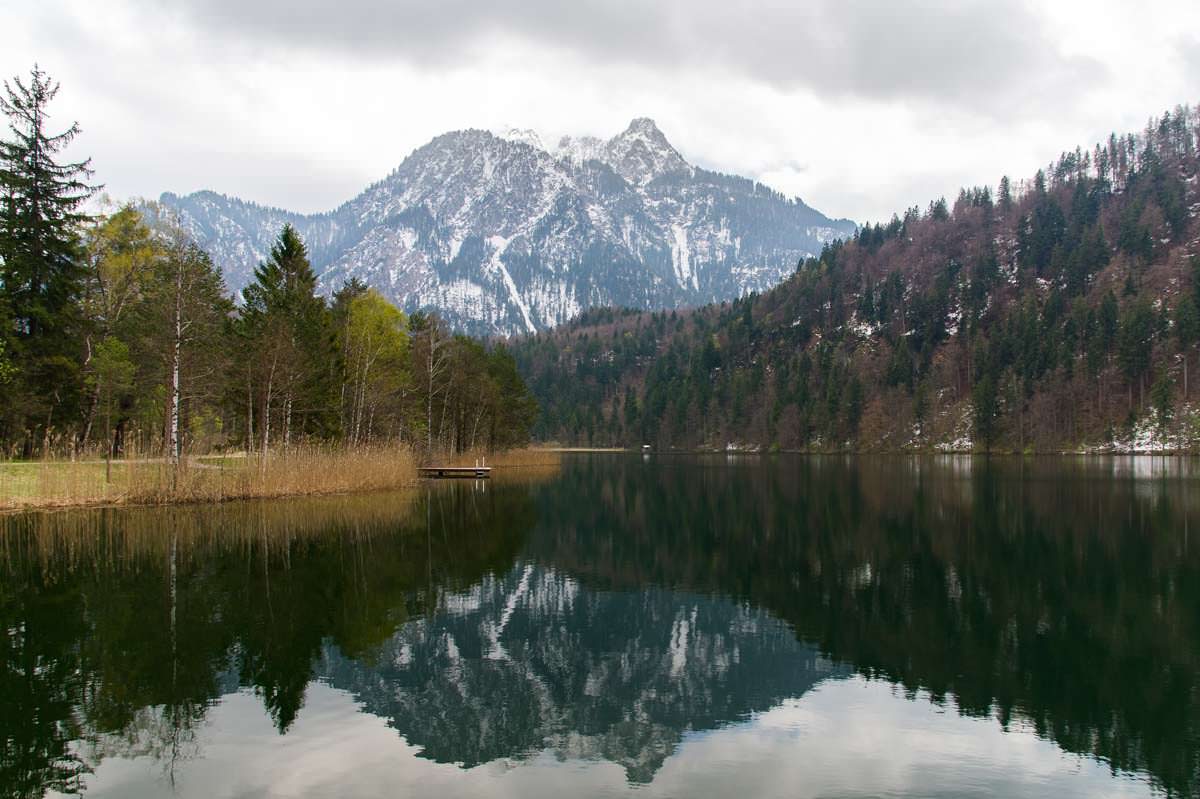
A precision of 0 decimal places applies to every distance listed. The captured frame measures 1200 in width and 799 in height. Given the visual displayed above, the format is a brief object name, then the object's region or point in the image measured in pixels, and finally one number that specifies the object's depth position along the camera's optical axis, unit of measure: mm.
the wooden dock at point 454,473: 65875
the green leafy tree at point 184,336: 37250
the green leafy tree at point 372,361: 54906
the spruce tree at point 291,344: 43188
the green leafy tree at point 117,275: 49281
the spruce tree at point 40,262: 44125
